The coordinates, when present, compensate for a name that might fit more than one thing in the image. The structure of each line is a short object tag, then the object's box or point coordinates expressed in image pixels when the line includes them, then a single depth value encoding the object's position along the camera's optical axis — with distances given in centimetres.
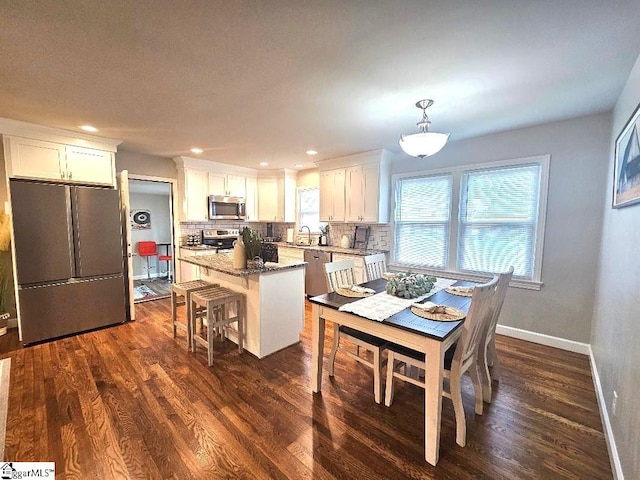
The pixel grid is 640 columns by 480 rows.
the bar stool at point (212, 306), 267
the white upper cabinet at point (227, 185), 505
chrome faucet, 561
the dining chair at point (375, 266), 312
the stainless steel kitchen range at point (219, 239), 508
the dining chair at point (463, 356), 165
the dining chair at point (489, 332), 202
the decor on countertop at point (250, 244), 287
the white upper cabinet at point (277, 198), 569
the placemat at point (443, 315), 181
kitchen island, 281
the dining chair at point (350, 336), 212
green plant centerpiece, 228
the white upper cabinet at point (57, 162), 298
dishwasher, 466
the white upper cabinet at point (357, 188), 425
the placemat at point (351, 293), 231
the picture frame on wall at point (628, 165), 163
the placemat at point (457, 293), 239
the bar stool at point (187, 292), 295
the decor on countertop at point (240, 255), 282
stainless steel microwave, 500
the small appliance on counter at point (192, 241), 495
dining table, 161
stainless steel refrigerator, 299
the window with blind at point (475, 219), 320
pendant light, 211
